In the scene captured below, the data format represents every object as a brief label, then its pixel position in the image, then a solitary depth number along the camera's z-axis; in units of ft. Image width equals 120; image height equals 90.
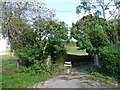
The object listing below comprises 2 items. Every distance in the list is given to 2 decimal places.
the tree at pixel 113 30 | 17.88
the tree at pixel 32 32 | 19.26
